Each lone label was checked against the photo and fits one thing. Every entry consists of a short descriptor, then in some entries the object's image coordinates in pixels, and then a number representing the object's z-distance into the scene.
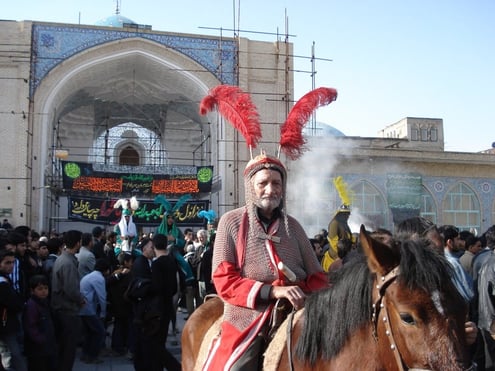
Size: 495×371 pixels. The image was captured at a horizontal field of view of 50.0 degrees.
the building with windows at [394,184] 19.44
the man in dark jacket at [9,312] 4.25
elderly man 2.33
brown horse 1.58
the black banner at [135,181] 17.45
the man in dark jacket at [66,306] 5.41
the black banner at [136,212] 16.70
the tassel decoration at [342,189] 9.95
